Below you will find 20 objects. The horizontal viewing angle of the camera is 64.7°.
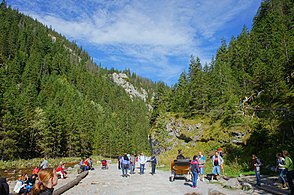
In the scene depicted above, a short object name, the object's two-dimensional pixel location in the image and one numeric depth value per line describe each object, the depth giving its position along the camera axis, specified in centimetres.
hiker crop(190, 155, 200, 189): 1375
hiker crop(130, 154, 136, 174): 2525
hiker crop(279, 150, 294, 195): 1027
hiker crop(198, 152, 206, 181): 1820
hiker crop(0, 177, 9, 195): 815
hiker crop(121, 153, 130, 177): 2122
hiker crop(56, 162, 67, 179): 2328
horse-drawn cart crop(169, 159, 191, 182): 1714
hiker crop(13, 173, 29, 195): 1173
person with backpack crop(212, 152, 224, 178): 1675
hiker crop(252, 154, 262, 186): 1313
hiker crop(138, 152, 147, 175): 2262
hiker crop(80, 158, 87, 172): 2865
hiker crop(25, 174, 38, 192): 1221
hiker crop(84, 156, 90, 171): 2916
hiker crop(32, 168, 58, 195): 390
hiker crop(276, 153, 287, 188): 1202
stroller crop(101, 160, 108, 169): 3475
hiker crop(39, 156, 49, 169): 1678
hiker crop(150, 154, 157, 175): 2205
